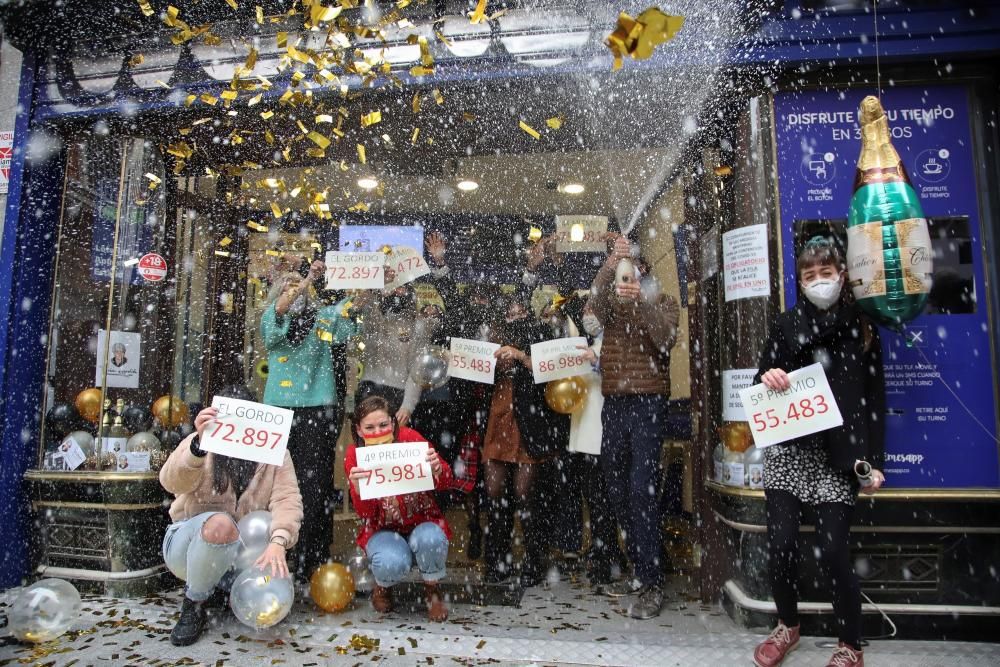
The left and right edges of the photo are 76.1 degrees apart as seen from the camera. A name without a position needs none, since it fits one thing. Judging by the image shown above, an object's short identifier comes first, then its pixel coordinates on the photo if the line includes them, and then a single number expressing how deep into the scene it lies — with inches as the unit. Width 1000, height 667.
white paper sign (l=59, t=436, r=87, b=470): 174.7
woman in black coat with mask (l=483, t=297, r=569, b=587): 170.4
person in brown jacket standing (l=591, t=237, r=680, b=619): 156.6
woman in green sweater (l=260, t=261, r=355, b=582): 169.9
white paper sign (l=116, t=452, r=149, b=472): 172.9
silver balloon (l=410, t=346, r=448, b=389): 190.5
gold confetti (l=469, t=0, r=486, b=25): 151.9
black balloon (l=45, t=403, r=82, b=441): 181.8
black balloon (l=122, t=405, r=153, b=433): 183.9
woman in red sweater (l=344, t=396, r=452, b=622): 144.5
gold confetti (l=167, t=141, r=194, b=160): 188.9
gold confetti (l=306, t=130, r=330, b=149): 171.4
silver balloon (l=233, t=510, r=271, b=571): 136.3
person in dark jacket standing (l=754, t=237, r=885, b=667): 115.1
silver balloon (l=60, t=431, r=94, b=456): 178.9
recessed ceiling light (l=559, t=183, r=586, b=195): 288.8
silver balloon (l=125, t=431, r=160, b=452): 176.6
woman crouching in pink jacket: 129.8
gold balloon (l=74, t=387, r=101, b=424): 183.2
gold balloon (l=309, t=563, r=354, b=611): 145.3
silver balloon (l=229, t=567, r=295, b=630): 125.0
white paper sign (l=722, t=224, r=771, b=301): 146.8
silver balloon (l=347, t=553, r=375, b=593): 156.9
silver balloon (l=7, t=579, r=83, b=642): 124.9
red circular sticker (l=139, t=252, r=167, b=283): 190.9
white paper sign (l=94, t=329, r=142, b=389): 184.5
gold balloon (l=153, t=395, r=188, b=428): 192.4
